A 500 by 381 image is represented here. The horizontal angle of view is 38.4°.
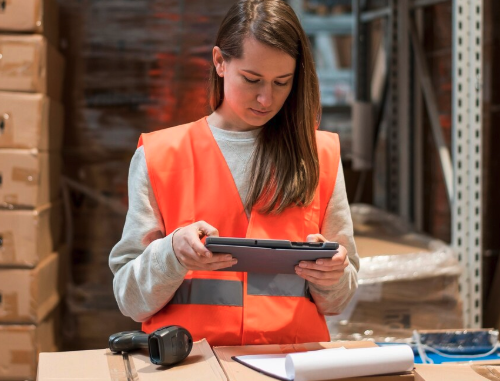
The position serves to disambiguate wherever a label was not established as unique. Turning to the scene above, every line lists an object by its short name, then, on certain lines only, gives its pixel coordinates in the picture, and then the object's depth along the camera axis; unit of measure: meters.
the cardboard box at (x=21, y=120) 2.86
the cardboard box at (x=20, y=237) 2.88
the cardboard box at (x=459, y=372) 1.33
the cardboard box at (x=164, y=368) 1.31
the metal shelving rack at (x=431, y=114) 2.80
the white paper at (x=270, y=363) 1.30
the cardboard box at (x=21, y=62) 2.87
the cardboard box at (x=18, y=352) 2.89
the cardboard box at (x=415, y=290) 2.78
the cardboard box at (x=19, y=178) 2.87
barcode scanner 1.35
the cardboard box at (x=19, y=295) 2.89
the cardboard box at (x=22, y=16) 2.86
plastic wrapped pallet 2.76
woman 1.59
